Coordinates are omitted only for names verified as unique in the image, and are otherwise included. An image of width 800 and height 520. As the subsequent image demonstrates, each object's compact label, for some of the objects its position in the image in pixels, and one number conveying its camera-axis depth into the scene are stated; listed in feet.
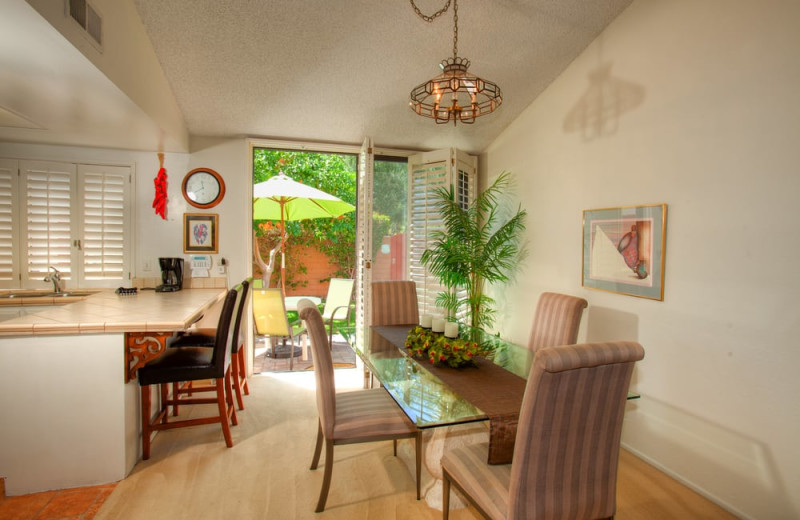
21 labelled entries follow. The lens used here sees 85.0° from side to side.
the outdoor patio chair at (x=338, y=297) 15.84
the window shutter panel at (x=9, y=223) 11.74
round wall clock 12.89
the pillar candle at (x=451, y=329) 7.58
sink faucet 11.86
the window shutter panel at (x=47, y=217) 11.93
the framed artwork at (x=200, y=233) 12.97
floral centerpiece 6.94
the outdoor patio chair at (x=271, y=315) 13.78
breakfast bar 7.22
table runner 5.32
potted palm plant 12.59
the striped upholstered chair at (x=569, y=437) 4.16
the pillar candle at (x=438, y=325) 8.13
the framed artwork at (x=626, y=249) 8.31
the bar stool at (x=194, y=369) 8.25
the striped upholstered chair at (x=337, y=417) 6.52
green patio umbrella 16.51
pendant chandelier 6.37
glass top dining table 5.57
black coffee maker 12.30
